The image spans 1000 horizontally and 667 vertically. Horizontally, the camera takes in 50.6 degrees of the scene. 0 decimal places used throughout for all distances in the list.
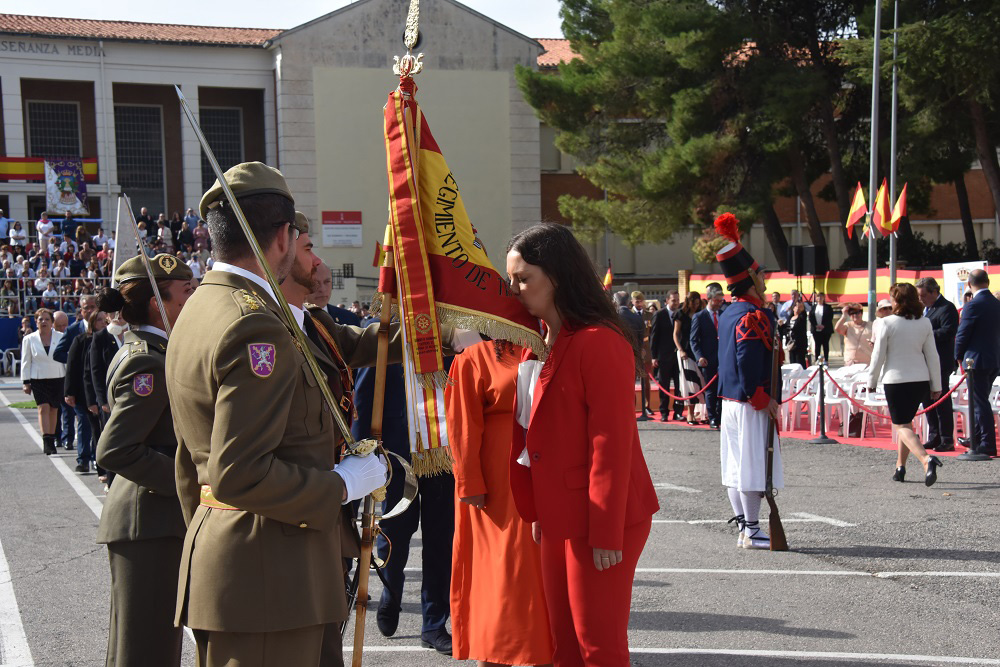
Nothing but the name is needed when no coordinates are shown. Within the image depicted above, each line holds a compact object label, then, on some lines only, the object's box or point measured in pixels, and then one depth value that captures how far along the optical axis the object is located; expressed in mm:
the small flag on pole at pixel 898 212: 23328
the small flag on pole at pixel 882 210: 23469
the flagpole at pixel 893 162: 24969
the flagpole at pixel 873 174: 24438
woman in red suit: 3508
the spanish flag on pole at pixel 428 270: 3660
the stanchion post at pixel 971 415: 11414
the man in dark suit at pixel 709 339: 14844
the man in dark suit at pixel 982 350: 11406
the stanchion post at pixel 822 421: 13070
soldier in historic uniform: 7438
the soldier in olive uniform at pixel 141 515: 3777
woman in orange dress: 4152
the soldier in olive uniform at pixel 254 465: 2635
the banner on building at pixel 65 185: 36562
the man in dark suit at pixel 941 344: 12227
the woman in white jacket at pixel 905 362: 10094
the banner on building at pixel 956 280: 18453
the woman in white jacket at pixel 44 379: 13914
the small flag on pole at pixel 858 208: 24578
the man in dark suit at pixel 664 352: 16375
